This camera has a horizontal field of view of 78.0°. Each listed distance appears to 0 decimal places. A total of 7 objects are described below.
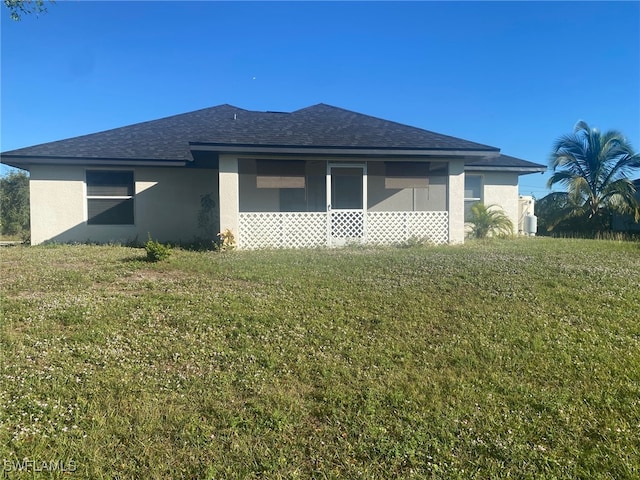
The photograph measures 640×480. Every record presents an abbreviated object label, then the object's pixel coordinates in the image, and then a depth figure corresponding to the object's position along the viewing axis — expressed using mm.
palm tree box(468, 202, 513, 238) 14008
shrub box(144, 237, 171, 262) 8094
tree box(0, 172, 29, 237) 21719
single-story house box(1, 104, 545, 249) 11078
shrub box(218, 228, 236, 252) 10632
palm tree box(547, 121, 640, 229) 18047
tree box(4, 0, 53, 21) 7113
